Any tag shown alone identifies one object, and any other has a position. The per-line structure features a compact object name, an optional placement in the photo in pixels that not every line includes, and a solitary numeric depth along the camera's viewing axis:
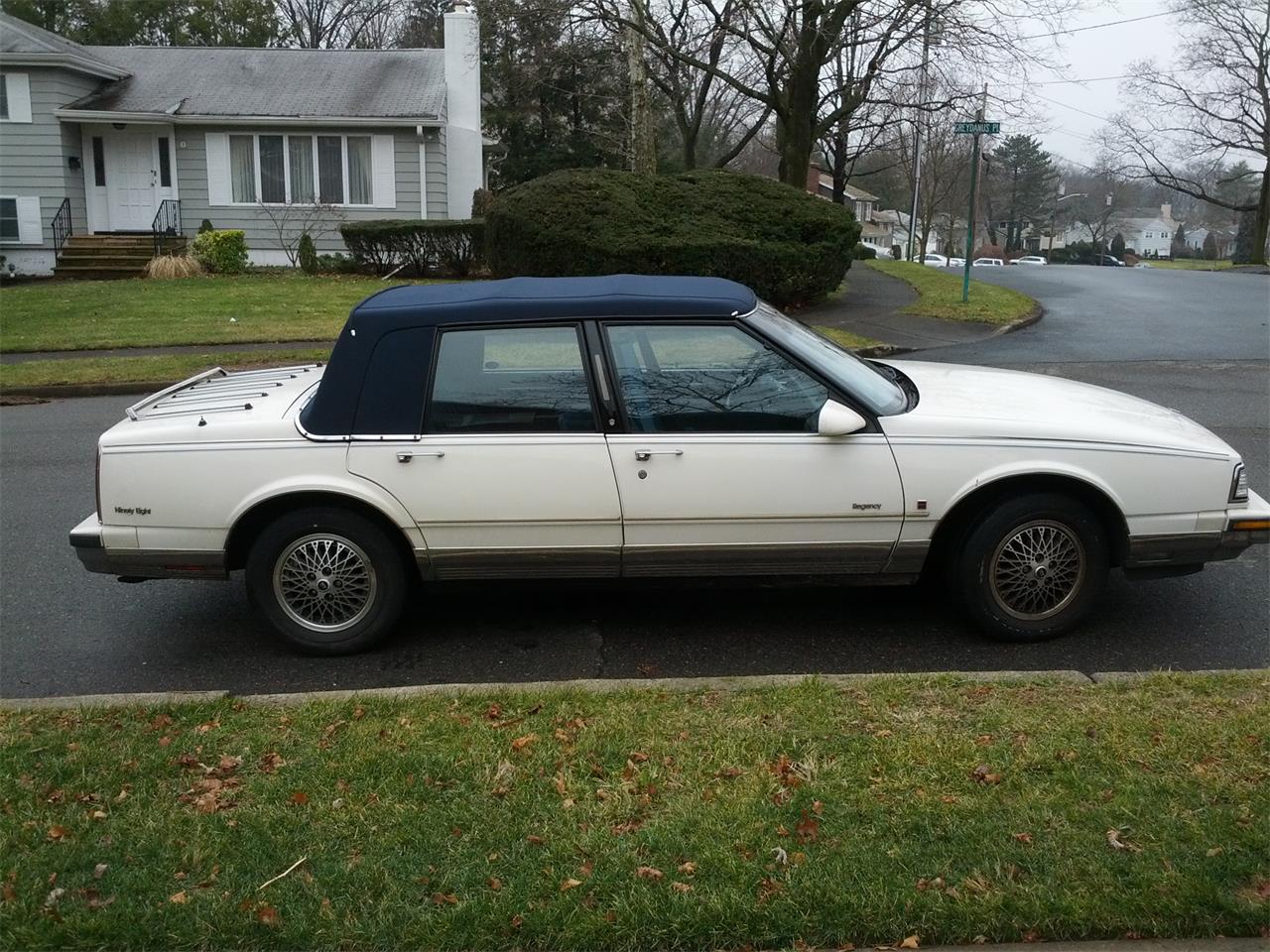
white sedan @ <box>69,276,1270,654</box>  5.06
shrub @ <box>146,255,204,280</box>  25.03
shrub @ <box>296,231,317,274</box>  25.73
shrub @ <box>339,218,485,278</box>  23.75
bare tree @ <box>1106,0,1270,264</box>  49.69
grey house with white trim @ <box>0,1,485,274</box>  27.06
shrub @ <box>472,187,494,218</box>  27.36
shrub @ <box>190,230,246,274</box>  25.64
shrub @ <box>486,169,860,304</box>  17.56
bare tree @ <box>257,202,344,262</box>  27.52
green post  19.25
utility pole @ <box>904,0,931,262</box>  23.30
